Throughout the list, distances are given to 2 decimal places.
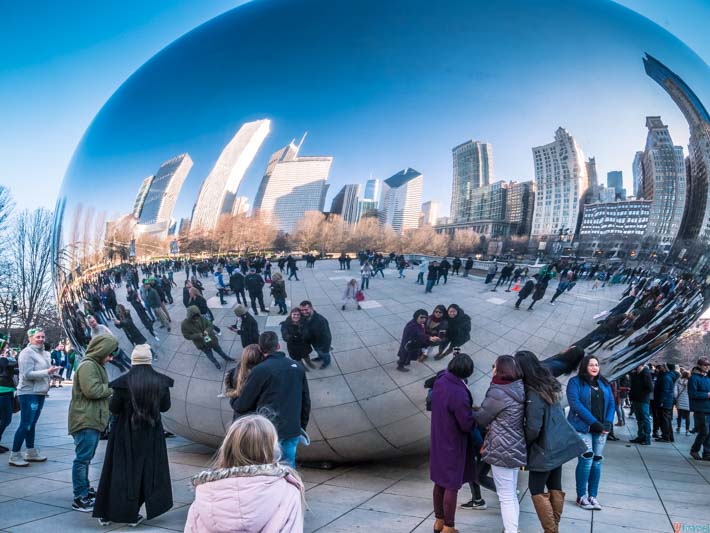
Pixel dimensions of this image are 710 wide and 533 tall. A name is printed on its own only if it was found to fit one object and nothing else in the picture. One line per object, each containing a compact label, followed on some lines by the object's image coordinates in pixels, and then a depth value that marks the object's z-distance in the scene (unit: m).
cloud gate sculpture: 4.18
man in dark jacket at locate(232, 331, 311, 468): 4.03
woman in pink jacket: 2.06
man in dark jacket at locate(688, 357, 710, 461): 7.49
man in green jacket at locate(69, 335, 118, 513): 4.50
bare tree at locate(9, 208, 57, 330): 24.08
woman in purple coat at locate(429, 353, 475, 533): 3.94
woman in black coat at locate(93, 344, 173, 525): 4.06
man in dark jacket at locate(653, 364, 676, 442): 9.03
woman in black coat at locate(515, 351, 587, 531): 3.89
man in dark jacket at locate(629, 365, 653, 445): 8.59
